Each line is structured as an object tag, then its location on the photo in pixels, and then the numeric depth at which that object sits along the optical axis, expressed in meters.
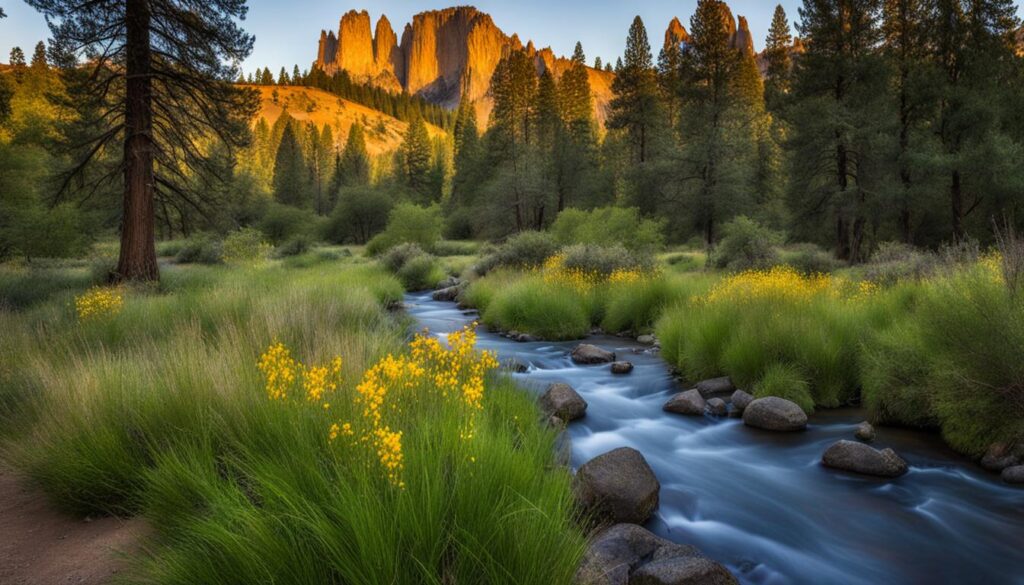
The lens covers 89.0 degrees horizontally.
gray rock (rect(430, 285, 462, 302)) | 21.98
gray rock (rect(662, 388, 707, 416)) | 8.49
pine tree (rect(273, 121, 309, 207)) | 71.81
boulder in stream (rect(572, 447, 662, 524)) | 5.02
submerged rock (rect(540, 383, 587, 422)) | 7.85
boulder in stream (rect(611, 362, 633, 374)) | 10.81
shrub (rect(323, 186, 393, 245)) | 62.94
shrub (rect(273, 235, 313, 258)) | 40.28
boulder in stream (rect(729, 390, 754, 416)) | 8.22
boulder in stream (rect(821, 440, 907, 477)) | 6.20
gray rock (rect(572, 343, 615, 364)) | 11.70
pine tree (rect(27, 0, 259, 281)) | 13.20
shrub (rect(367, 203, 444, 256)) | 43.53
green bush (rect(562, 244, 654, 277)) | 17.53
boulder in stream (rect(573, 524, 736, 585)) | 3.80
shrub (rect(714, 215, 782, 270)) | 18.86
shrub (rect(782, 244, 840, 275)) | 18.29
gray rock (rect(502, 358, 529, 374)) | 10.30
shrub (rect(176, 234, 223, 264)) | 28.81
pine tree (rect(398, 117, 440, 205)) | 72.69
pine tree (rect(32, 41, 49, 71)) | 52.95
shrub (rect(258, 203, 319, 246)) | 57.23
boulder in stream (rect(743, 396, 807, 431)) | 7.56
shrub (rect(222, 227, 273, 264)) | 26.42
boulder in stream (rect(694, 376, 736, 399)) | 9.16
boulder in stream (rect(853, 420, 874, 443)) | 7.04
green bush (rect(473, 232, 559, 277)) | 23.67
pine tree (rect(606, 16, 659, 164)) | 42.44
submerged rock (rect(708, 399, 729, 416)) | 8.33
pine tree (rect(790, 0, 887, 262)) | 24.38
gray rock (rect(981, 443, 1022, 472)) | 5.98
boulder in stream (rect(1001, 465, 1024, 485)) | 5.71
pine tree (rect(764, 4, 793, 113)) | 43.75
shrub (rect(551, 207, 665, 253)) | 28.69
